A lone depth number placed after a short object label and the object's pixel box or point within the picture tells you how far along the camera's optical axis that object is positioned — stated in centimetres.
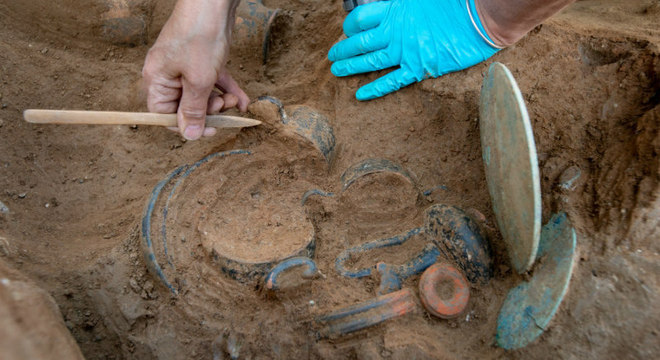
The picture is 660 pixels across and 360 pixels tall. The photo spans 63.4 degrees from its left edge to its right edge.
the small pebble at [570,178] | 47
